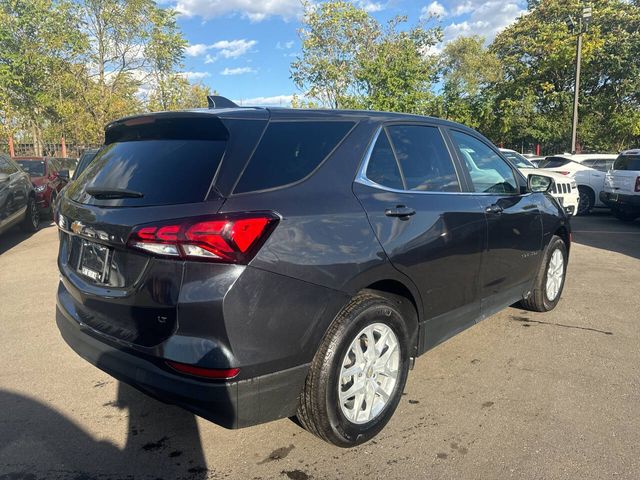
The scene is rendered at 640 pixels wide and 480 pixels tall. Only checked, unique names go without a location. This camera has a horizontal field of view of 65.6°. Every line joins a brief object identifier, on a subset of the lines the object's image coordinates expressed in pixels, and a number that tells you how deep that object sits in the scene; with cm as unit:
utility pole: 1722
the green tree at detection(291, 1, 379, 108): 2564
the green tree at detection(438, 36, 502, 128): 4840
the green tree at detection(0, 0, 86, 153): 2097
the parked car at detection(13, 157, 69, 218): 1098
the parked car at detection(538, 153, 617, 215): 1300
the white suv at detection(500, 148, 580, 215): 1071
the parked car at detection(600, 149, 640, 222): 1028
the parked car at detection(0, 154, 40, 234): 813
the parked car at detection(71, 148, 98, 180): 852
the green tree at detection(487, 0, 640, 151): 2273
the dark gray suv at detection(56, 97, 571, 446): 214
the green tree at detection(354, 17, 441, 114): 1934
